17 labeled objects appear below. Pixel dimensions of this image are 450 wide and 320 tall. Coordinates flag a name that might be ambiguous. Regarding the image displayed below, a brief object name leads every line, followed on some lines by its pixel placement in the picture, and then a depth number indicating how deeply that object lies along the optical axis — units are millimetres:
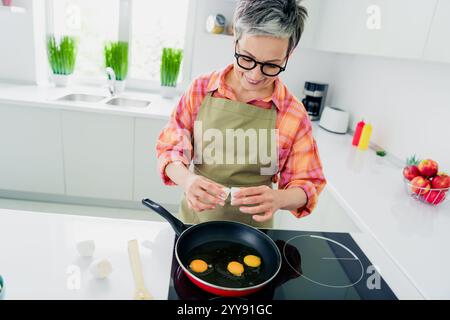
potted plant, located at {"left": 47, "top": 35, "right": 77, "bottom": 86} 2617
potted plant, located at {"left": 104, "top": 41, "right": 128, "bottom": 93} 2670
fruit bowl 1390
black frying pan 792
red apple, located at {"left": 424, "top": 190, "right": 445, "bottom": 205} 1394
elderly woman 920
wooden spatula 714
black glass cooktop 759
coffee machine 2670
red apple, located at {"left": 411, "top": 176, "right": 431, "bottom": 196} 1396
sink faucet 2596
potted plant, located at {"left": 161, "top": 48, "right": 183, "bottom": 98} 2703
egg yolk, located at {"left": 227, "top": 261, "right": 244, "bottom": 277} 777
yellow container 2082
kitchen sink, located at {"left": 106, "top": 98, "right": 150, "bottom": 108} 2715
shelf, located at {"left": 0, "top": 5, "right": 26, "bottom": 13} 2243
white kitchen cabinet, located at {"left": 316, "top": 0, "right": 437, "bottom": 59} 1299
